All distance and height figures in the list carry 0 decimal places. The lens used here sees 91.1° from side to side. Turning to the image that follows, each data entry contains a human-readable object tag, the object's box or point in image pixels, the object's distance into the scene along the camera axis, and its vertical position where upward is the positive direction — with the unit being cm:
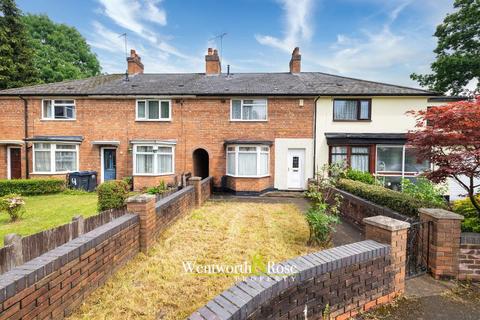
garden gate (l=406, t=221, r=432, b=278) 404 -164
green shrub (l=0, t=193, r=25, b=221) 749 -171
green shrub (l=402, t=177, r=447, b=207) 663 -113
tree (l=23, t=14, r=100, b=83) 2909 +1420
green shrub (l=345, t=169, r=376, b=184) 1089 -108
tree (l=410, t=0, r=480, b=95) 2125 +1009
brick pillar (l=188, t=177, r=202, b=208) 916 -130
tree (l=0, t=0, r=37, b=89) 2142 +955
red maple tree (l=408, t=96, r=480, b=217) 470 +30
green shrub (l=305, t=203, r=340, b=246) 519 -163
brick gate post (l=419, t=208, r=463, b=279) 379 -145
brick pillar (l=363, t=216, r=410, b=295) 333 -124
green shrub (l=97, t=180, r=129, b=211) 783 -147
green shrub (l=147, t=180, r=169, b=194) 915 -150
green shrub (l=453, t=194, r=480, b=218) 502 -122
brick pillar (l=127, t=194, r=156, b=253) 477 -123
